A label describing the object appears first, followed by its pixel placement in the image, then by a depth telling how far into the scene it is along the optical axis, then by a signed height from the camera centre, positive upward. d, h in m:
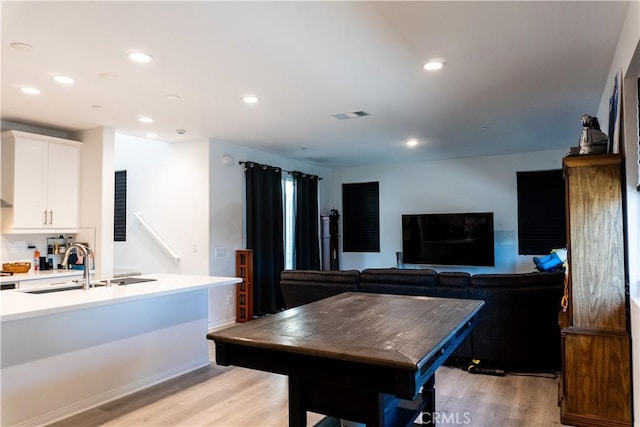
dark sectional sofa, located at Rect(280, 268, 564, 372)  3.54 -0.70
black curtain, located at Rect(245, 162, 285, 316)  6.11 +0.01
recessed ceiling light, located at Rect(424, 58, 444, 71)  3.06 +1.26
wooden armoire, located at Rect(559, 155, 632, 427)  2.64 -0.47
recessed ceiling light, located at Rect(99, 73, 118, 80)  3.24 +1.26
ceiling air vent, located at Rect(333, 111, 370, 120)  4.44 +1.28
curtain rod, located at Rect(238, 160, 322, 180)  6.08 +1.05
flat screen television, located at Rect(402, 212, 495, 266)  6.81 -0.13
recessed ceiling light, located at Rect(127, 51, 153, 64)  2.87 +1.25
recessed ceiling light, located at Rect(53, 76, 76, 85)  3.30 +1.26
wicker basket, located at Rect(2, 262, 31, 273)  4.38 -0.32
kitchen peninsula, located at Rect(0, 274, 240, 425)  2.62 -0.81
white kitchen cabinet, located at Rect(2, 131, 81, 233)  4.46 +0.60
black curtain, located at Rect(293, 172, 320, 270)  7.17 +0.18
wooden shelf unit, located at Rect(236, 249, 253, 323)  5.76 -0.75
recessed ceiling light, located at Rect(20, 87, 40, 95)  3.55 +1.26
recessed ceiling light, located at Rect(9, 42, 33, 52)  2.71 +1.25
